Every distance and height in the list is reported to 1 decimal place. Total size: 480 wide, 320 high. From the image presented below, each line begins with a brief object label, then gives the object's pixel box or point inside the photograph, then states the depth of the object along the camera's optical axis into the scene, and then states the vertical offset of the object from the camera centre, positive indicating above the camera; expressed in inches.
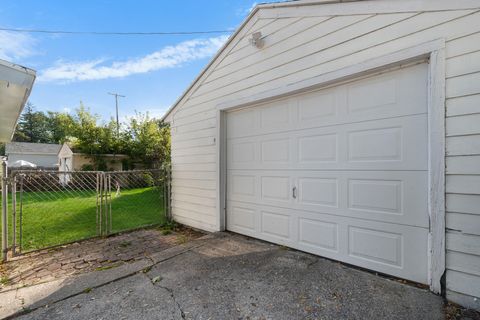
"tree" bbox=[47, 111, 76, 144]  606.1 +96.4
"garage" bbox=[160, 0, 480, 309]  82.6 +10.7
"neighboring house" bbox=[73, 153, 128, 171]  602.2 -6.7
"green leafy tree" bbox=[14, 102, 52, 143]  1681.8 +237.7
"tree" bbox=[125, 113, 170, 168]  618.5 +47.5
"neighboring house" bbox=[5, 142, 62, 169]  900.0 +22.3
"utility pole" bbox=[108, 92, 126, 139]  995.2 +265.2
